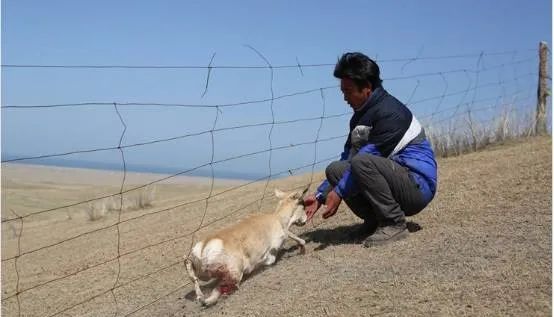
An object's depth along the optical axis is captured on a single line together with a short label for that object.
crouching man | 4.80
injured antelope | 4.35
